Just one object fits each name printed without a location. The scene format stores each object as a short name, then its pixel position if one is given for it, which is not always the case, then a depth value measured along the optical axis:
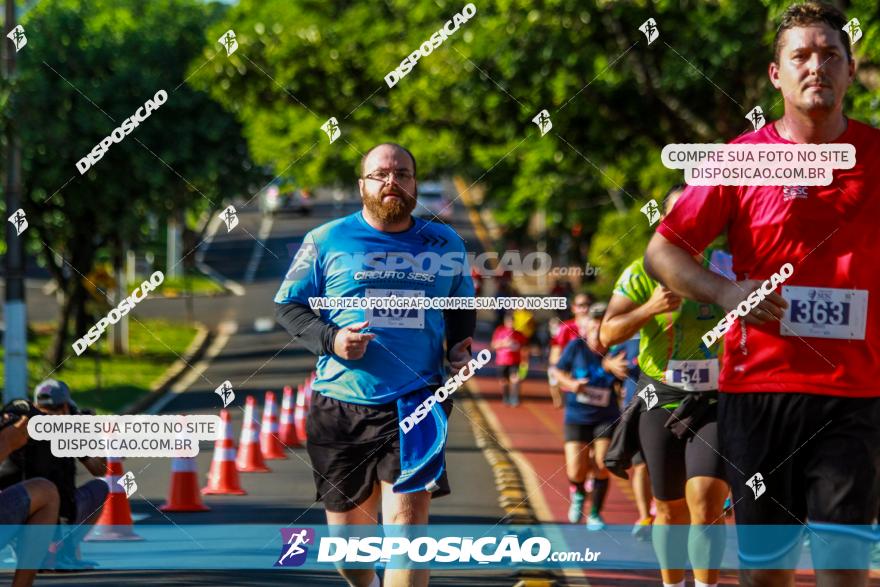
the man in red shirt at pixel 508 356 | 27.41
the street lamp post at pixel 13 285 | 20.98
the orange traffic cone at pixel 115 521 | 12.29
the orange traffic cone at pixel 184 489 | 13.60
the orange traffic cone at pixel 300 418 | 20.59
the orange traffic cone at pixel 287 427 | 19.12
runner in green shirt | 8.30
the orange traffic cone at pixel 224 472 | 15.09
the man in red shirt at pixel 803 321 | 5.22
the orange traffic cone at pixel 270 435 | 17.72
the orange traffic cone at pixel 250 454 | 17.21
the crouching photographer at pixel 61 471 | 9.97
